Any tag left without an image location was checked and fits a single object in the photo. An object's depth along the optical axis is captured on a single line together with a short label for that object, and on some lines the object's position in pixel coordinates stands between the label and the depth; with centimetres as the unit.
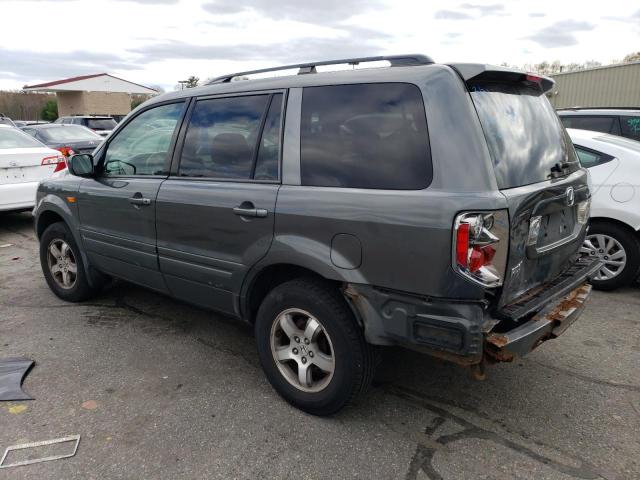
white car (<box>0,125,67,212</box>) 747
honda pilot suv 236
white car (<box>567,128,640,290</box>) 480
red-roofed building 3822
